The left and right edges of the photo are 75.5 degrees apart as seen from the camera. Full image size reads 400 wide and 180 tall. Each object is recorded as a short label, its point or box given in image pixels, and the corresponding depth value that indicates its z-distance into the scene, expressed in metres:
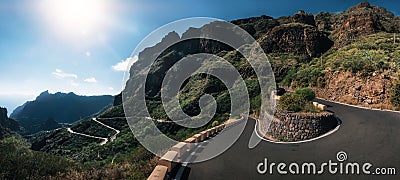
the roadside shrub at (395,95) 20.39
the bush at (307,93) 19.67
